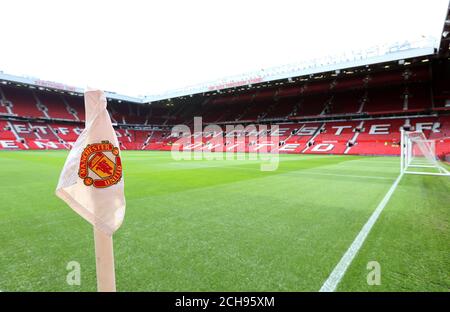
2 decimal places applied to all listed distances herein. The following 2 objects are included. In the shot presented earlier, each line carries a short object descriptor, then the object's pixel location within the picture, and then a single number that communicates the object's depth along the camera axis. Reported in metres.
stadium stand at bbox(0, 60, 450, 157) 29.70
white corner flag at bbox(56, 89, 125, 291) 1.38
